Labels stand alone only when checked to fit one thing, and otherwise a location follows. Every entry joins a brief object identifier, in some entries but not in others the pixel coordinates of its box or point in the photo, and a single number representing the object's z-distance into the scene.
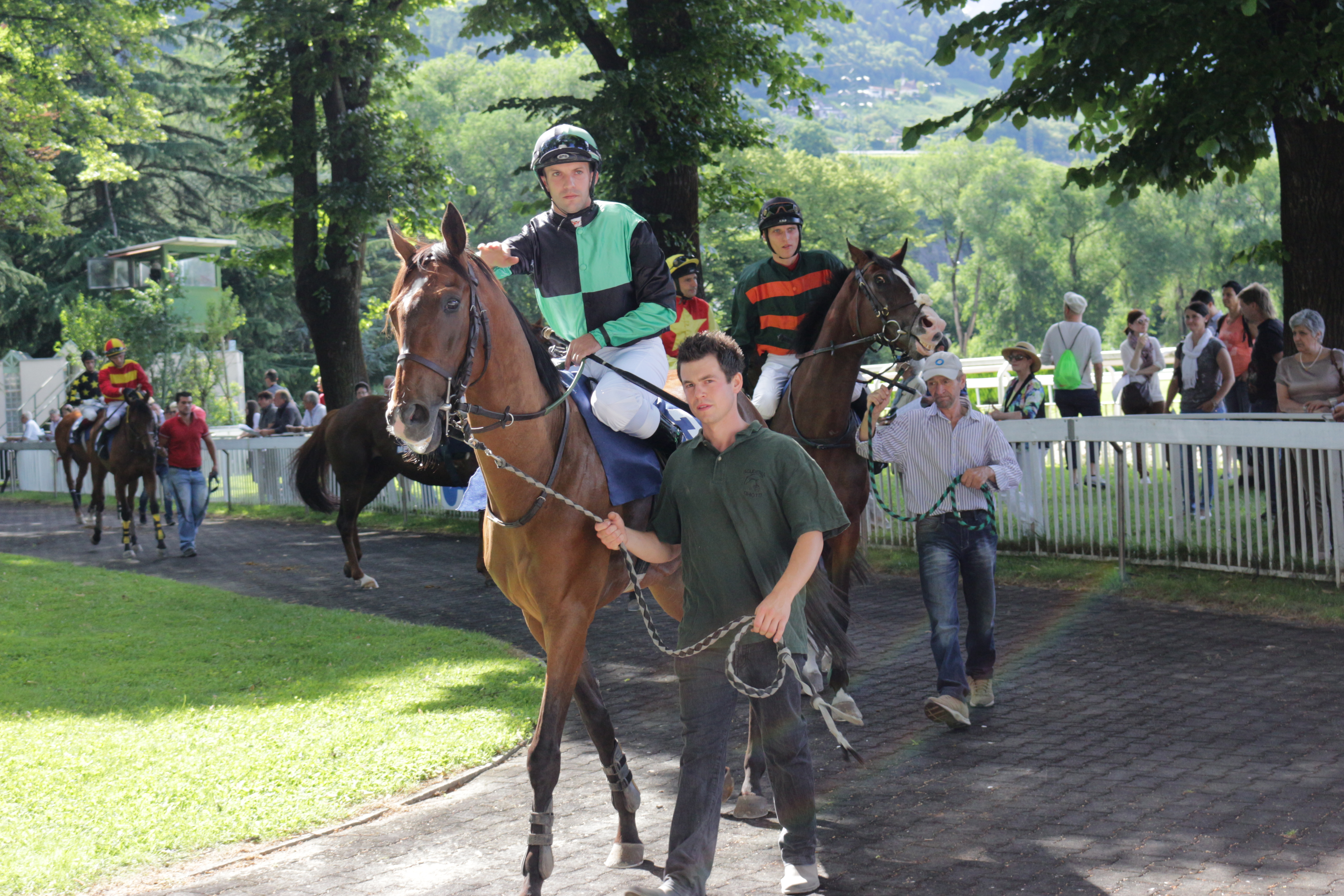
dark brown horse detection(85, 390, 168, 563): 15.81
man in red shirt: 15.34
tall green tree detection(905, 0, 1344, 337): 9.06
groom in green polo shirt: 3.86
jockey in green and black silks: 4.67
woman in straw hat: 11.01
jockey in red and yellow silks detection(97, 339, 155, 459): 16.22
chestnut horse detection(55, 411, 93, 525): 20.83
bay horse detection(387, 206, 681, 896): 3.91
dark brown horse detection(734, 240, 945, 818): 6.48
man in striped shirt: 6.35
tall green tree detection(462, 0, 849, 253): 14.02
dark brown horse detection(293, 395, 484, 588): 12.52
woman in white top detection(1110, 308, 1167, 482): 13.23
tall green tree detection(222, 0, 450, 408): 18.48
